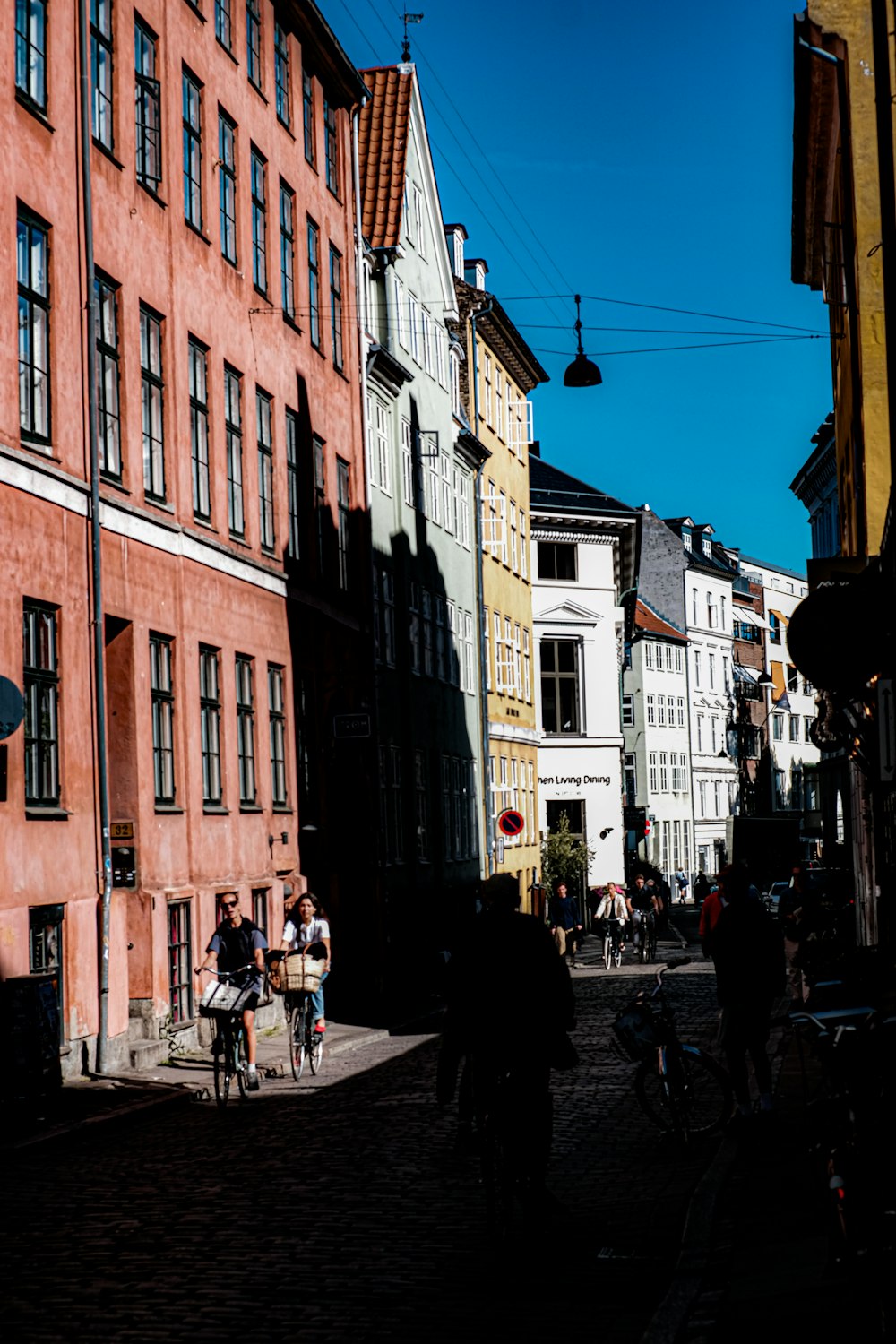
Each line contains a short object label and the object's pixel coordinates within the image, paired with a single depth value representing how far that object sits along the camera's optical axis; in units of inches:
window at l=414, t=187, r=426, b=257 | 1744.6
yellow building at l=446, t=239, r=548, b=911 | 2076.8
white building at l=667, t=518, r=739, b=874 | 4074.8
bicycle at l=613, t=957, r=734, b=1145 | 547.8
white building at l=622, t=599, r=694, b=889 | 3695.9
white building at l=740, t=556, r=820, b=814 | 4667.8
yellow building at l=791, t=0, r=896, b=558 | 993.5
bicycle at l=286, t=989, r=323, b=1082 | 794.8
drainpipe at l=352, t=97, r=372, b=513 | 1431.7
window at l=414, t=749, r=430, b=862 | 1636.3
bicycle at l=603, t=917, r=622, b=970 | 1711.4
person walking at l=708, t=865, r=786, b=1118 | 572.4
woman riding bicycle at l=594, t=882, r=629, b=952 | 1716.3
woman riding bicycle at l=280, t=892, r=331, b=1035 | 851.4
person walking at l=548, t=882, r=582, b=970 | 1584.6
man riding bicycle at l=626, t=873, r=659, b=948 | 1807.3
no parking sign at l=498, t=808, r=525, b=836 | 1551.4
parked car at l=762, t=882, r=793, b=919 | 2482.8
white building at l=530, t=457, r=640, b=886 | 2613.2
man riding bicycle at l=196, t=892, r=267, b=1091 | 757.3
